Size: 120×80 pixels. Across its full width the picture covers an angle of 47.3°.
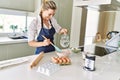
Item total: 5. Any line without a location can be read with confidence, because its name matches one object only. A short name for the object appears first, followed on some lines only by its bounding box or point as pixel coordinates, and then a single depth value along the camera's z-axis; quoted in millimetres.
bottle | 916
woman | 1312
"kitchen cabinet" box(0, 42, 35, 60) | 1931
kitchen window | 2361
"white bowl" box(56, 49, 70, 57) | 1127
